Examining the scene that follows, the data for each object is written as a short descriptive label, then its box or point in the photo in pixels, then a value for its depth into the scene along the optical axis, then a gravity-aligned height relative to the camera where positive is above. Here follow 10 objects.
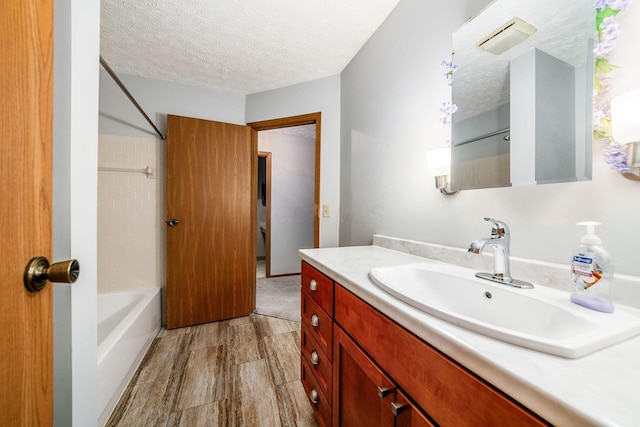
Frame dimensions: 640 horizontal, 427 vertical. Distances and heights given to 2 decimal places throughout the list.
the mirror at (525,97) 0.71 +0.39
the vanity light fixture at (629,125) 0.55 +0.20
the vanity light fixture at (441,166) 1.11 +0.21
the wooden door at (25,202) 0.36 +0.02
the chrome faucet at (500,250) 0.75 -0.11
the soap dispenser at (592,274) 0.55 -0.14
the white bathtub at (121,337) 1.24 -0.80
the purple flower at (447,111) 1.10 +0.46
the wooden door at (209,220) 2.19 -0.07
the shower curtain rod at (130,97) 1.39 +0.82
